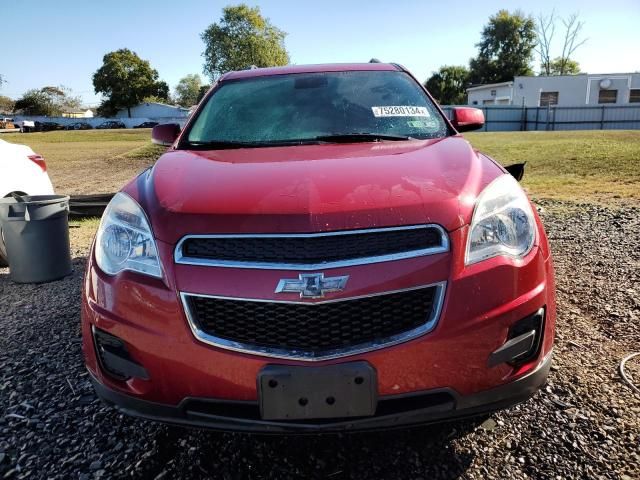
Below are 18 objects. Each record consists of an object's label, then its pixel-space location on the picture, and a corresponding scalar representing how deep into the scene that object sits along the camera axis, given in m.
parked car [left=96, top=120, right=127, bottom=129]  63.86
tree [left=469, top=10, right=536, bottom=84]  63.19
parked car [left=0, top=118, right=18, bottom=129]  59.55
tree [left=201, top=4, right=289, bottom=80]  61.50
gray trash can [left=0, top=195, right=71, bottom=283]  4.46
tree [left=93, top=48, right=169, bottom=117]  76.81
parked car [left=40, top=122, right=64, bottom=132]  60.83
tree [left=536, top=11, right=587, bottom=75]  60.26
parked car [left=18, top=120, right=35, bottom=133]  55.97
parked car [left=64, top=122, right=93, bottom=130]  63.83
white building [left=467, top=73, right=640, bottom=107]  38.00
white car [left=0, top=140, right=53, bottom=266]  5.00
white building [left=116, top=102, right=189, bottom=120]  76.81
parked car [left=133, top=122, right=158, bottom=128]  60.33
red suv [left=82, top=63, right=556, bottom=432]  1.69
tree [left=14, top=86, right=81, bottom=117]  79.75
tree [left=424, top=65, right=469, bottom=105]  62.31
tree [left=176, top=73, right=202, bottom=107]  114.59
